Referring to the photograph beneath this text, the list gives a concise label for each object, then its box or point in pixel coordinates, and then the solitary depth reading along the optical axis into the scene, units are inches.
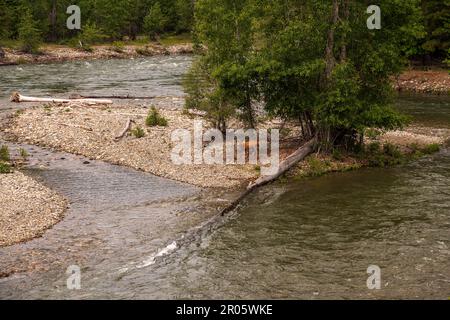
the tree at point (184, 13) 4766.2
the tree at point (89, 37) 3846.0
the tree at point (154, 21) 4532.5
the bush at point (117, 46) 3911.9
